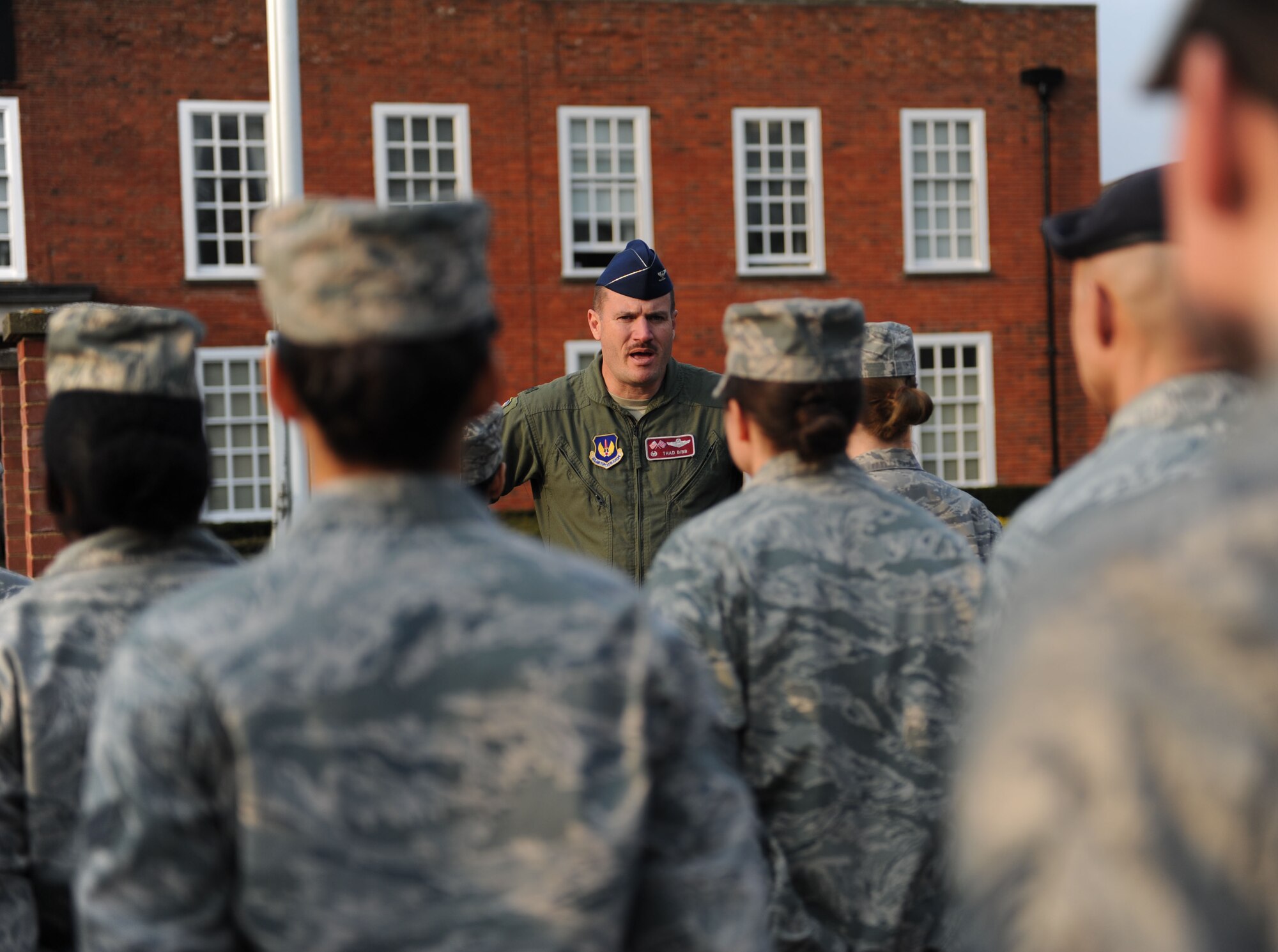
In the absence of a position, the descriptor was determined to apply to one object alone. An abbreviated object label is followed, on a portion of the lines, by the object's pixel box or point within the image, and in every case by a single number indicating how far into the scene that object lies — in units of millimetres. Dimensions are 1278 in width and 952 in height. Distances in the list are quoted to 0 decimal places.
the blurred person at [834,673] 2895
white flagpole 9688
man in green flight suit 5344
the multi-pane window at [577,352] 21391
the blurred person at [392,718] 1554
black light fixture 23078
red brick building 20391
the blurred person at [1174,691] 768
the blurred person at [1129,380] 2229
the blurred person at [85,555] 2246
